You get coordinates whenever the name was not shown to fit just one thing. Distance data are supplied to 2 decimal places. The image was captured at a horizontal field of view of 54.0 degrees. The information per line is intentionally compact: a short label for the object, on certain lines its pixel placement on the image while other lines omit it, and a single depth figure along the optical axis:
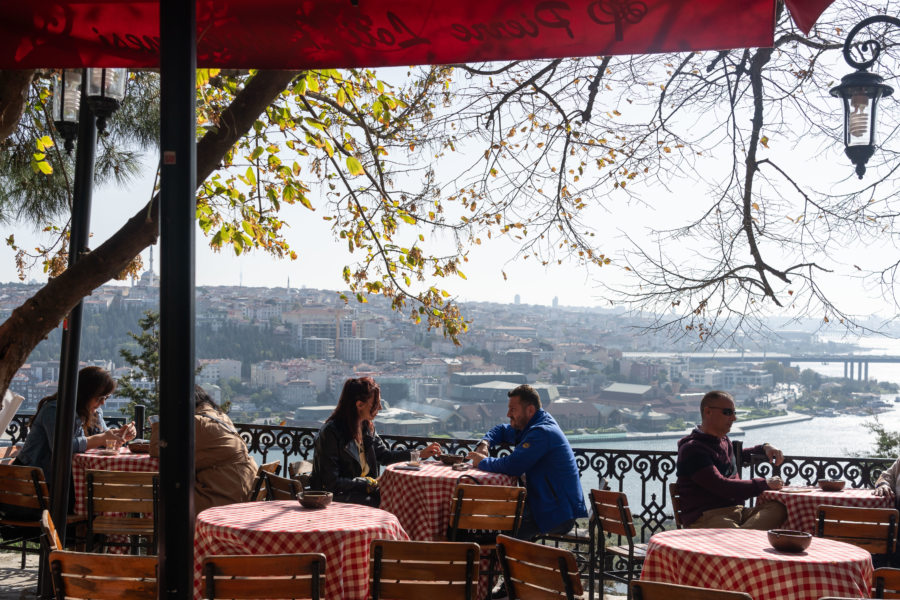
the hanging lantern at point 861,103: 5.18
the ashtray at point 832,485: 6.82
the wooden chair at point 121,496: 6.00
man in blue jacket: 6.36
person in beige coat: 5.86
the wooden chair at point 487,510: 5.65
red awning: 2.77
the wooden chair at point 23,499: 6.07
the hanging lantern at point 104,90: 4.90
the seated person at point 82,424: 6.42
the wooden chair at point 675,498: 6.32
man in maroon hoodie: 5.79
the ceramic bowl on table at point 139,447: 7.26
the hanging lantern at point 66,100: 5.52
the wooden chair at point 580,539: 6.57
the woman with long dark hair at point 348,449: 6.34
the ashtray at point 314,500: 4.90
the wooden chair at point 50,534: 3.81
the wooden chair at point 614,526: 5.96
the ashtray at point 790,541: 4.21
